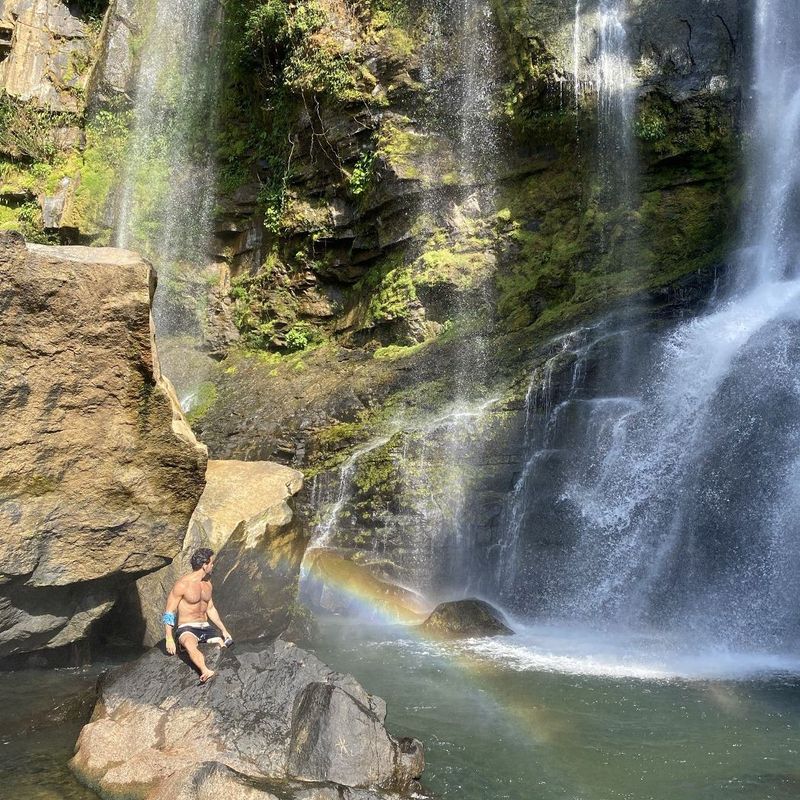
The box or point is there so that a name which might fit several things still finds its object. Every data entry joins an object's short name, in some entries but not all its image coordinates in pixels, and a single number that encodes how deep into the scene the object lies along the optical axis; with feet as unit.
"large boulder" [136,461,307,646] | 27.02
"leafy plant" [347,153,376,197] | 56.13
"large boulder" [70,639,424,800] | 16.34
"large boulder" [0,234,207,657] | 19.13
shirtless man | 20.88
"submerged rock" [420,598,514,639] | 33.22
